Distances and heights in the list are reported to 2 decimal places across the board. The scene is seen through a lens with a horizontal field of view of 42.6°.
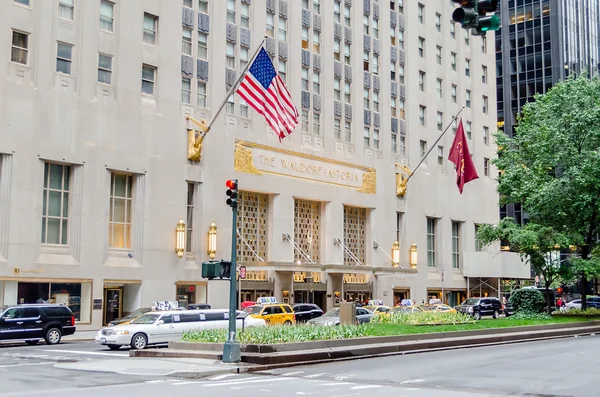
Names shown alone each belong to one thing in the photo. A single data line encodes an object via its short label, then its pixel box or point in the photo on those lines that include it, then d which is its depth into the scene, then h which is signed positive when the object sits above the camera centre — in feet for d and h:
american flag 122.72 +30.73
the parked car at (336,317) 119.44 -5.22
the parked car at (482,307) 184.34 -5.24
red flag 162.30 +26.41
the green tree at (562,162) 147.84 +24.35
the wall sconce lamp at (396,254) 204.85 +8.27
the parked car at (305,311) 148.05 -5.17
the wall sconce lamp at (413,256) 210.79 +7.96
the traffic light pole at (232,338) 73.87 -5.16
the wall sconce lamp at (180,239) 152.25 +8.96
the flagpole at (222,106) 127.85 +33.79
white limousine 100.48 -5.72
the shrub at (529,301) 141.59 -2.85
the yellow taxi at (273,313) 130.21 -4.82
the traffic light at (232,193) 76.26 +9.07
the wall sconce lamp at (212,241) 157.69 +8.92
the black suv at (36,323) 108.27 -5.57
